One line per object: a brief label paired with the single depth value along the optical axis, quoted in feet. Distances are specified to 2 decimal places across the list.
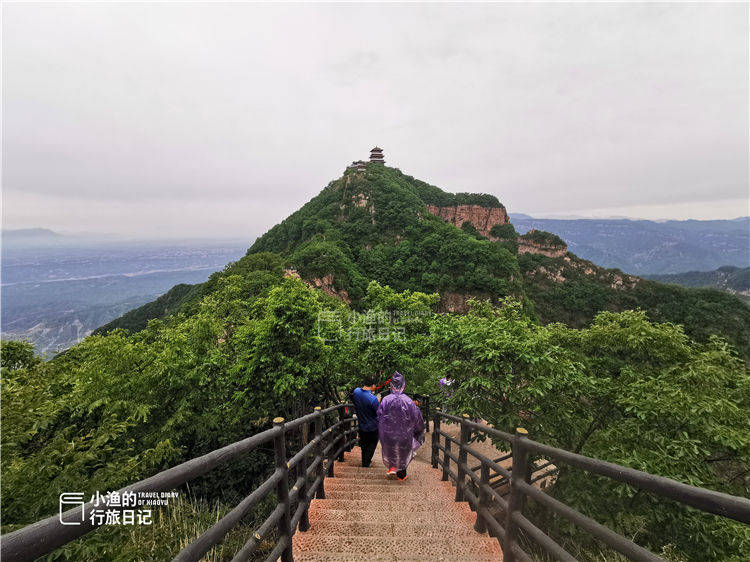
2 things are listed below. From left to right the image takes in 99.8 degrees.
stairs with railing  3.82
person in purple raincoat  15.07
